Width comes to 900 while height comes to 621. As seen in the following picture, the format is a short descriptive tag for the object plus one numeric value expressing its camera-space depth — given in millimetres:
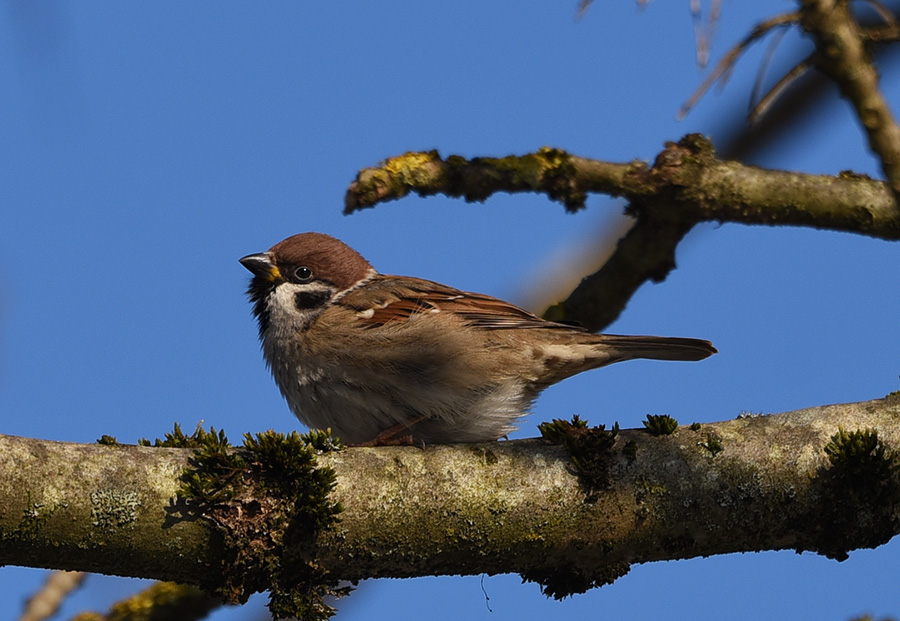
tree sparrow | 8914
